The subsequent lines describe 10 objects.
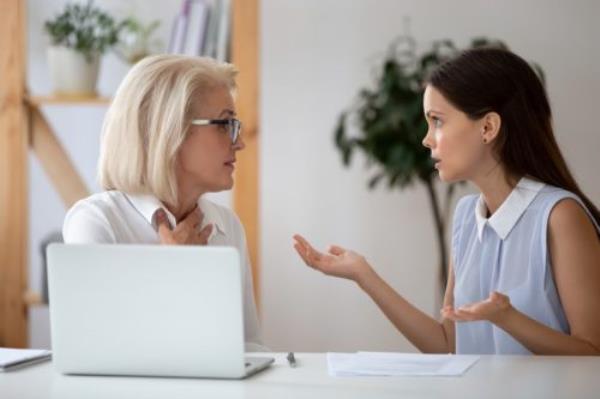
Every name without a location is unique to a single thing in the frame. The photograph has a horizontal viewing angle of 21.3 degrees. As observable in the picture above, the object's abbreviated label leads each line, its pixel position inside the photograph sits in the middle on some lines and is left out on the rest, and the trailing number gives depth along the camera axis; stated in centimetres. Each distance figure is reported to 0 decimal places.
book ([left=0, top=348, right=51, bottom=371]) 264
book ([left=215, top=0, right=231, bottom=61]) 455
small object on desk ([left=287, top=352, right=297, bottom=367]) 266
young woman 293
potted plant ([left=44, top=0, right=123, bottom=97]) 457
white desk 244
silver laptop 250
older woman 302
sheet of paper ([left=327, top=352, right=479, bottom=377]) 257
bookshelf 450
